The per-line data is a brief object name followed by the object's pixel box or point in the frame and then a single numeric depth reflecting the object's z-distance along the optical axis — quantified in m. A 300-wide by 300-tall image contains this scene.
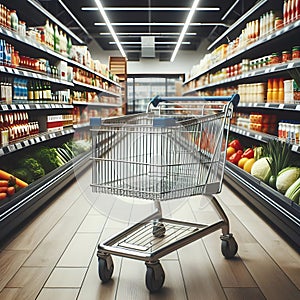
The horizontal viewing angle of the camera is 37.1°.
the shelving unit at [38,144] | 3.19
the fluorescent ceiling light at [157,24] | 12.56
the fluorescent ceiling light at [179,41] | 8.96
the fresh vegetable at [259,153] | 4.58
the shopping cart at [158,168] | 2.27
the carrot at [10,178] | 3.56
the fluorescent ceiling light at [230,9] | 9.99
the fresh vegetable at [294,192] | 3.18
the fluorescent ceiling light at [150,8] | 10.73
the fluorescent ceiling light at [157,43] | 15.95
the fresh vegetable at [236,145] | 5.97
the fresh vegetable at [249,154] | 5.12
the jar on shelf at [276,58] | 4.54
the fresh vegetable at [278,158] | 3.73
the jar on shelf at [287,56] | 4.24
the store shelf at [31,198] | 3.02
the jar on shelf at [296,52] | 3.90
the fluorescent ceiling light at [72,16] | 9.92
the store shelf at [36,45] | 3.70
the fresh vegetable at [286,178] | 3.45
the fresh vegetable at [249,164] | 4.66
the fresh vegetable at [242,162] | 4.96
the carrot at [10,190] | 3.36
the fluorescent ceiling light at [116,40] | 8.59
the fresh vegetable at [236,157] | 5.38
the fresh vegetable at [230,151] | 5.86
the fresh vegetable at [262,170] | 4.00
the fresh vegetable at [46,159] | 4.75
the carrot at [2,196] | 3.26
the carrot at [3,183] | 3.36
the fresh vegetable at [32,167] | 4.22
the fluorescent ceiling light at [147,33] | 14.14
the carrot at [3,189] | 3.32
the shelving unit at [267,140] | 3.02
